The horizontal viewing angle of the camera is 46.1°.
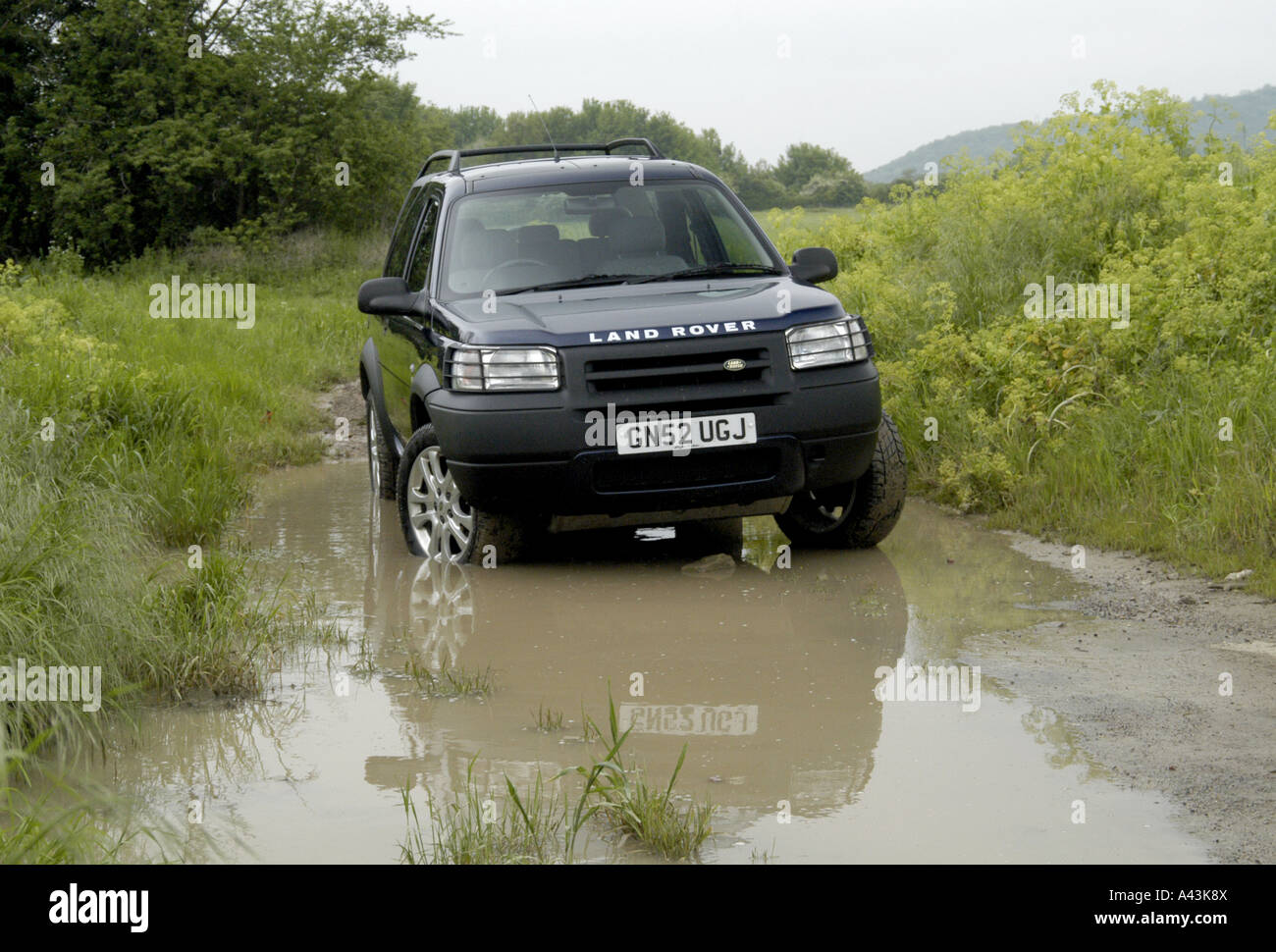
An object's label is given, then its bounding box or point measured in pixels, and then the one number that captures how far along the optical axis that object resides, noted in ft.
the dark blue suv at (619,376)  21.15
